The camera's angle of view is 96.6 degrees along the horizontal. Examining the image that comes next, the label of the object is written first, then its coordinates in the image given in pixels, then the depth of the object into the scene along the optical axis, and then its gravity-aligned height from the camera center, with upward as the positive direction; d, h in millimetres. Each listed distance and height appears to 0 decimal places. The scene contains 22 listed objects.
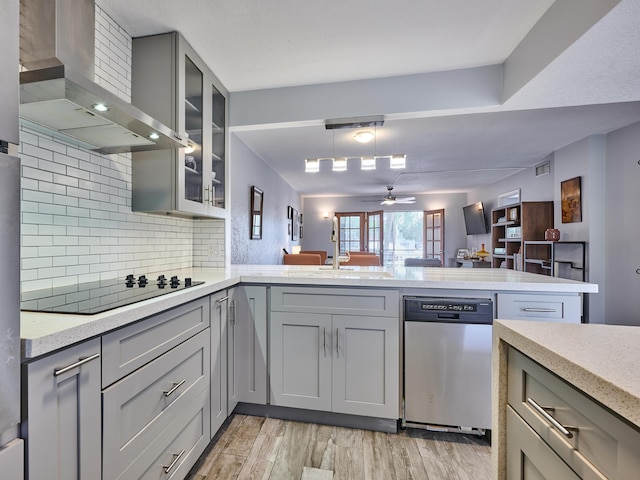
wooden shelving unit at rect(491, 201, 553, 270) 4312 +229
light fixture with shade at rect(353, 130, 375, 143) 3087 +1135
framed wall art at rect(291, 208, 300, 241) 6457 +372
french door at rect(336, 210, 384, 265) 8141 +258
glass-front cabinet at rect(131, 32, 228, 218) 1763 +807
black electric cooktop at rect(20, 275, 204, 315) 962 -233
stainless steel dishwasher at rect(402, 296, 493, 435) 1636 -710
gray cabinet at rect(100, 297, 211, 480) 923 -607
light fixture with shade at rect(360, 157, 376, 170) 2848 +781
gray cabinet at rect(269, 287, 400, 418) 1701 -676
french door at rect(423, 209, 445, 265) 7695 +179
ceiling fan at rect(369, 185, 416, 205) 5926 +905
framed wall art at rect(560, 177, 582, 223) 3648 +552
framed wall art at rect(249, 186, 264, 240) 3749 +348
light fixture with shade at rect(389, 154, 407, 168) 2835 +797
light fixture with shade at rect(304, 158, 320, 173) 2863 +760
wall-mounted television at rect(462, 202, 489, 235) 6430 +503
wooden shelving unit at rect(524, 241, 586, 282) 3494 -239
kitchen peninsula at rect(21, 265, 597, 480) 816 -512
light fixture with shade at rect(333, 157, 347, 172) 2896 +782
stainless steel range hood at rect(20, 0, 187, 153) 978 +528
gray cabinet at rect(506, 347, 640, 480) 462 -373
